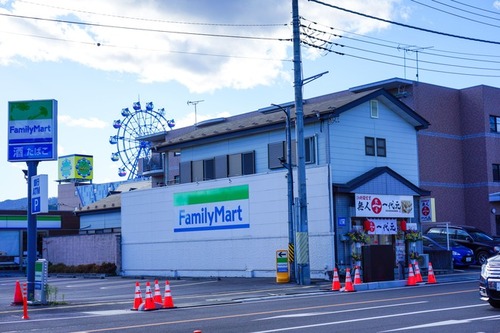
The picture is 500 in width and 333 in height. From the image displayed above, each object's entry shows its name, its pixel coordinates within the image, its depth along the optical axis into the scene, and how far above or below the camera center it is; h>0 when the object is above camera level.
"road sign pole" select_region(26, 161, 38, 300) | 23.86 +0.06
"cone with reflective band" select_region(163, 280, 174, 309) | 20.75 -1.52
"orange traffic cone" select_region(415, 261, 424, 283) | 28.27 -1.27
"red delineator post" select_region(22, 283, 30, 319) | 18.63 -1.53
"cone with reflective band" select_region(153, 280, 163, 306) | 20.76 -1.39
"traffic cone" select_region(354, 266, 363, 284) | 25.81 -1.21
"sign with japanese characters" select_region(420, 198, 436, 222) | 36.81 +1.56
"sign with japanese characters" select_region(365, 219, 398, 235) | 33.62 +0.71
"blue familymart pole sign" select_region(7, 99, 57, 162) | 24.80 +4.02
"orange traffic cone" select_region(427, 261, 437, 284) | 28.28 -1.40
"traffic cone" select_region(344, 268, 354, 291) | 25.00 -1.34
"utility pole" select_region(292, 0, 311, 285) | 29.11 +2.54
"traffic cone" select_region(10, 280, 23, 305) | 23.72 -1.50
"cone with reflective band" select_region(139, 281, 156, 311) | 20.23 -1.52
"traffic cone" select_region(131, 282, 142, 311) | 20.58 -1.46
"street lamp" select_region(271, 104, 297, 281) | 31.12 +2.06
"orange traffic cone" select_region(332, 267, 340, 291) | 25.92 -1.39
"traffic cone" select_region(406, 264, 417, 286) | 27.32 -1.37
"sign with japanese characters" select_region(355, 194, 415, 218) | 33.28 +1.71
